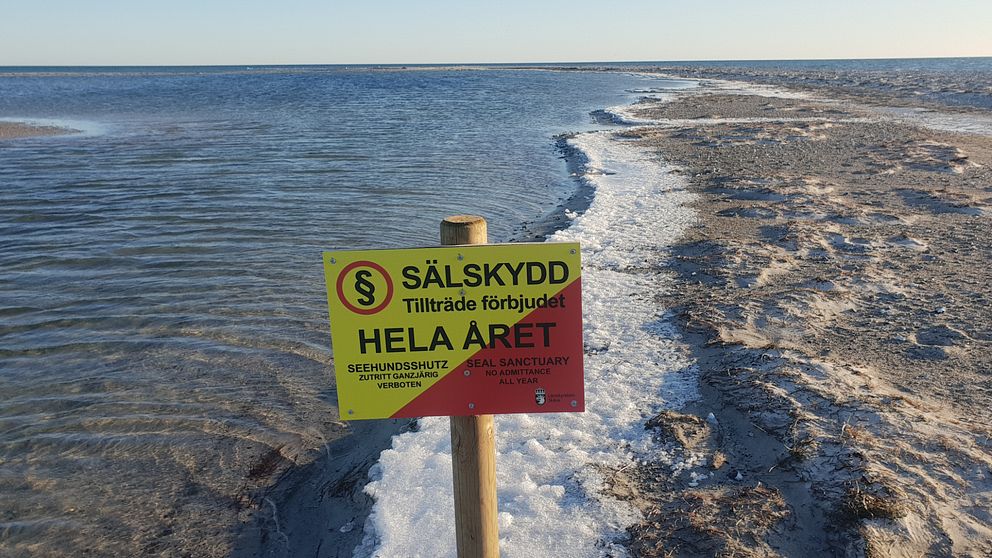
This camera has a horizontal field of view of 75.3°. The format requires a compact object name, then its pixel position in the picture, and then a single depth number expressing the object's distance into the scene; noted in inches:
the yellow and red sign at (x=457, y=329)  90.4
